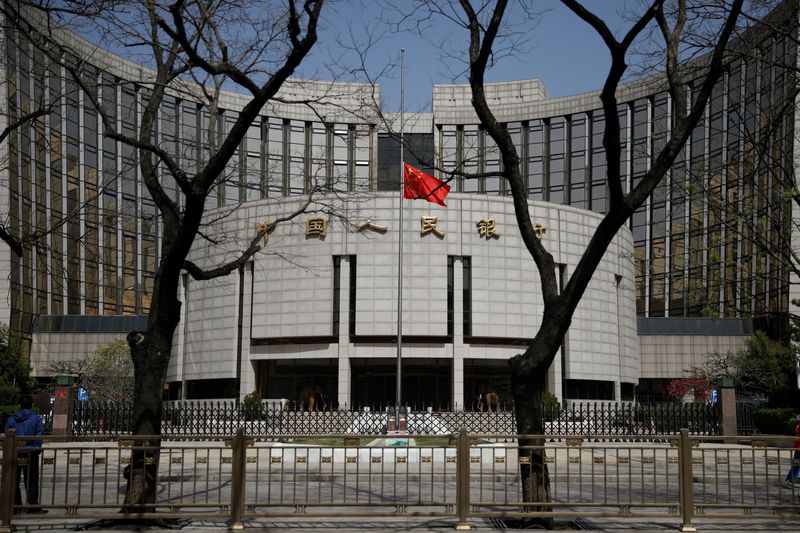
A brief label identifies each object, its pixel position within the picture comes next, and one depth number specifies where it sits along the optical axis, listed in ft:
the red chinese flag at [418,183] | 111.55
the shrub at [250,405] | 134.76
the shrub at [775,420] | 117.60
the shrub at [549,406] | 125.39
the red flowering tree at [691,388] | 177.17
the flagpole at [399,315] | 121.19
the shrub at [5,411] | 117.91
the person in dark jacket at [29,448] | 40.74
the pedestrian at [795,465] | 41.06
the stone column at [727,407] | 107.65
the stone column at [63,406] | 106.83
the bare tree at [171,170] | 39.86
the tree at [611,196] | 39.91
